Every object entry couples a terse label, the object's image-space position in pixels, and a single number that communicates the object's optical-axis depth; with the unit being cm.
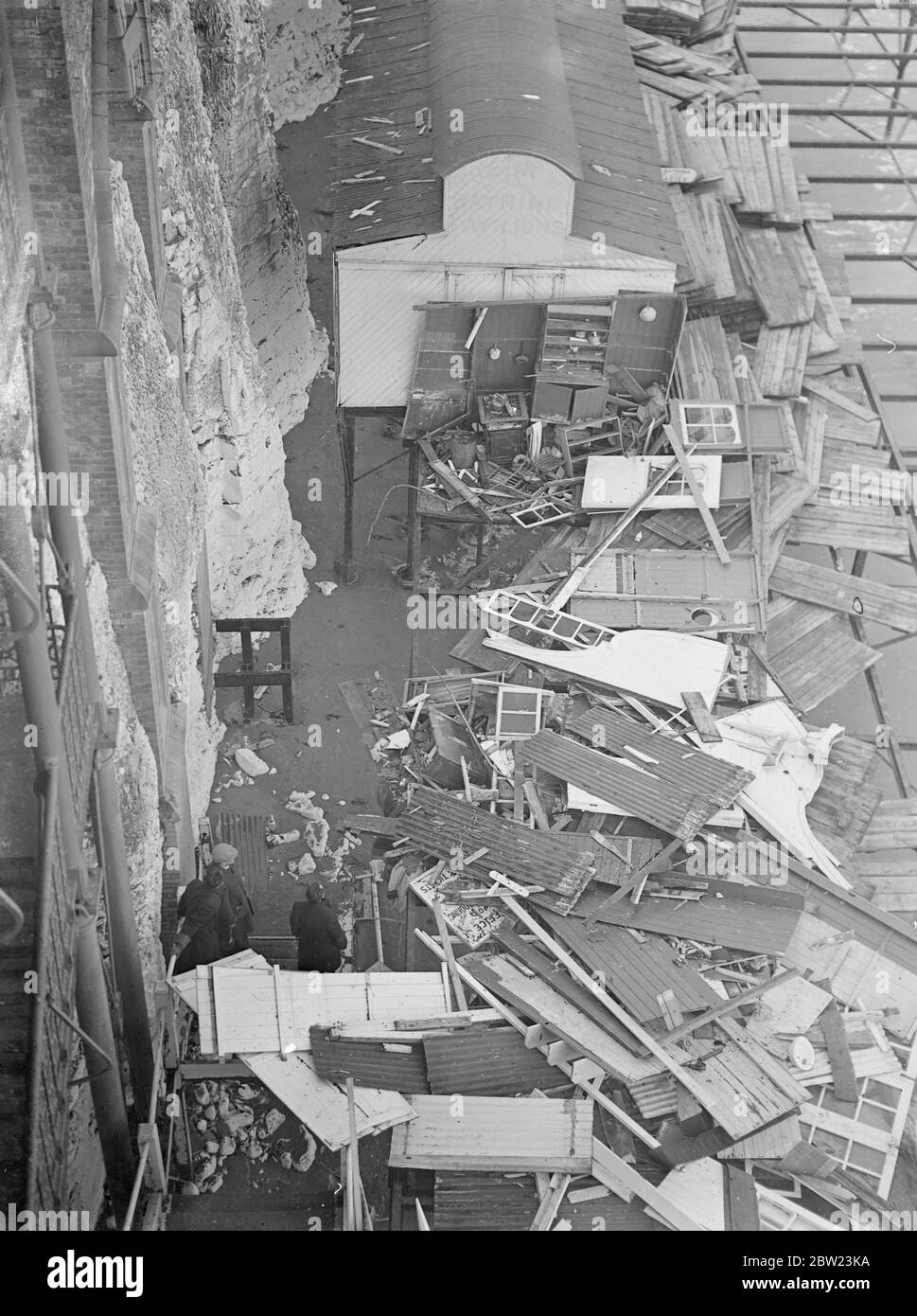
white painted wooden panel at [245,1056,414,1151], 1359
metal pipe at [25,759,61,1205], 923
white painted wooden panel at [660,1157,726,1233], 1313
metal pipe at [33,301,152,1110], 1143
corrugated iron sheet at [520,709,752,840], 1692
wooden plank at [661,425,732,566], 2036
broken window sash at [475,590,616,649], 1947
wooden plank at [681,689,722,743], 1809
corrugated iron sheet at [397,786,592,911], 1617
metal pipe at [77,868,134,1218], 1104
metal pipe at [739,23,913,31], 3061
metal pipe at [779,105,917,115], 2956
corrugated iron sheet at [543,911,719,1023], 1486
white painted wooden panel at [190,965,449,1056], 1430
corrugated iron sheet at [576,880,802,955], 1572
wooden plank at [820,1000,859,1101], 1460
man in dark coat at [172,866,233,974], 1489
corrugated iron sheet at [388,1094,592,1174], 1336
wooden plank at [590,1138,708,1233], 1296
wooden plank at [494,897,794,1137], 1360
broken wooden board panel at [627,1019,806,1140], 1370
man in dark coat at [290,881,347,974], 1513
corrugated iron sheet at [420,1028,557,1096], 1411
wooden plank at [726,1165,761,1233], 1312
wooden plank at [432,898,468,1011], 1497
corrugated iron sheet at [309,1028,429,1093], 1410
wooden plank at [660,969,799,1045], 1452
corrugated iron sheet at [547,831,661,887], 1625
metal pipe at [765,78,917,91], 3025
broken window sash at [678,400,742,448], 2148
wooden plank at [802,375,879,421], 2356
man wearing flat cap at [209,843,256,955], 1534
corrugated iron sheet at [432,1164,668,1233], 1301
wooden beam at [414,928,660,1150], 1365
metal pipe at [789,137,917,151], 2864
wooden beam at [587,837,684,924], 1592
